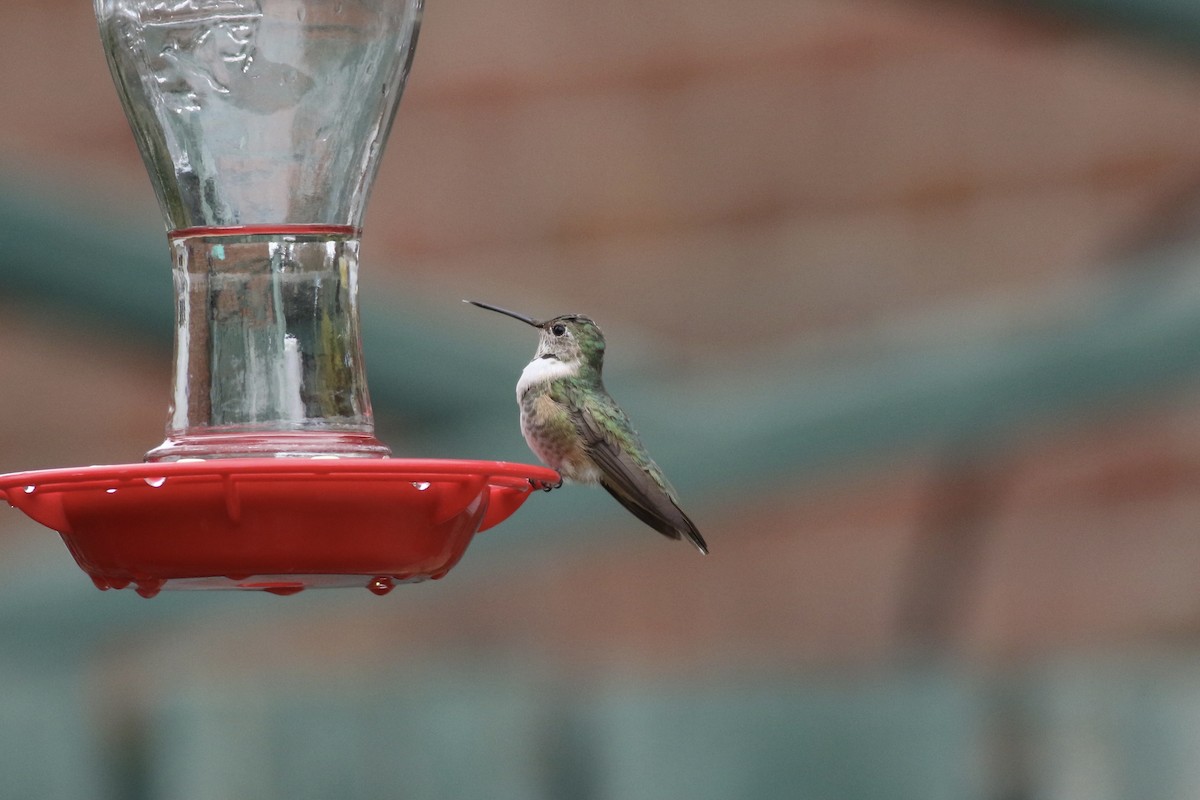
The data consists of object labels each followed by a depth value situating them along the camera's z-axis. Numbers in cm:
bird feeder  465
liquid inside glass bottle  533
